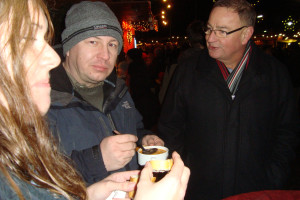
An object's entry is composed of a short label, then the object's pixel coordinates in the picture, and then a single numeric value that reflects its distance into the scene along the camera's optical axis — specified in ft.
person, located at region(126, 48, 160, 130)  14.74
